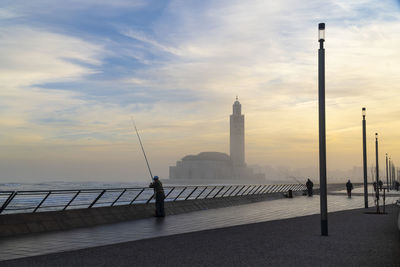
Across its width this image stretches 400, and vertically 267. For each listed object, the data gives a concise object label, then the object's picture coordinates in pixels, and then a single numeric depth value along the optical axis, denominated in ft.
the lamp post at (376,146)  135.26
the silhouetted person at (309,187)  169.07
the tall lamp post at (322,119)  51.02
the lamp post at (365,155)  94.63
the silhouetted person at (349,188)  156.59
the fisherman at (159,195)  71.82
